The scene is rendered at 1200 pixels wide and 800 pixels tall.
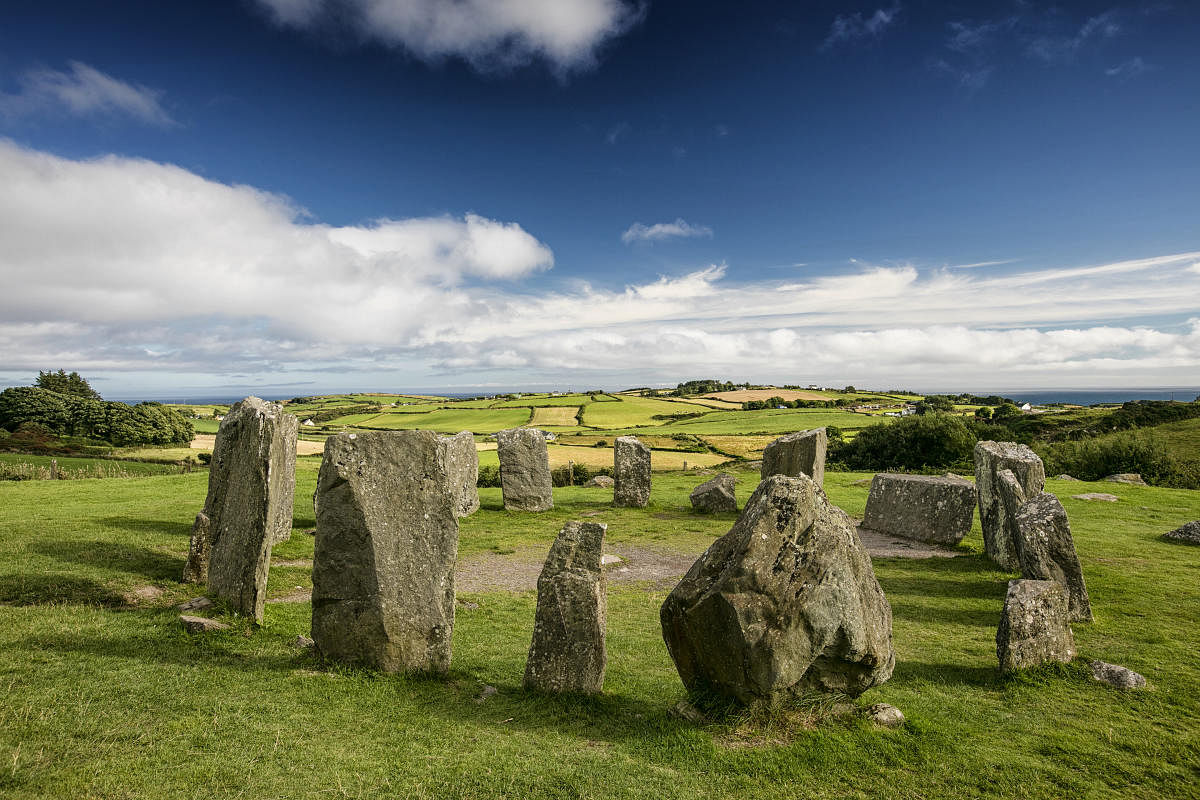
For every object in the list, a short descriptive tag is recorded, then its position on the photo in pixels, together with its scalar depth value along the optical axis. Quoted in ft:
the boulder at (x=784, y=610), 20.27
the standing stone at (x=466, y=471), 69.31
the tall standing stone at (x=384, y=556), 24.93
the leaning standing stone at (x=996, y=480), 47.67
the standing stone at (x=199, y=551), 36.27
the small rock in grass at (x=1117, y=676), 24.50
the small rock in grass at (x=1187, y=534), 52.12
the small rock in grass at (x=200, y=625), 27.99
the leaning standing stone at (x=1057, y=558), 33.17
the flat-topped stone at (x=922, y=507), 56.08
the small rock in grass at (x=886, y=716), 21.33
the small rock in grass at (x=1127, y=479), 91.61
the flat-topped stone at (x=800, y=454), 64.69
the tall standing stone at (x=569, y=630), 23.29
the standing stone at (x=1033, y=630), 26.08
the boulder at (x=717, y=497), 74.02
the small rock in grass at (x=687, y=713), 21.12
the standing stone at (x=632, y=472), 77.66
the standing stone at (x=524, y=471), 73.05
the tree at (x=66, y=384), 216.54
